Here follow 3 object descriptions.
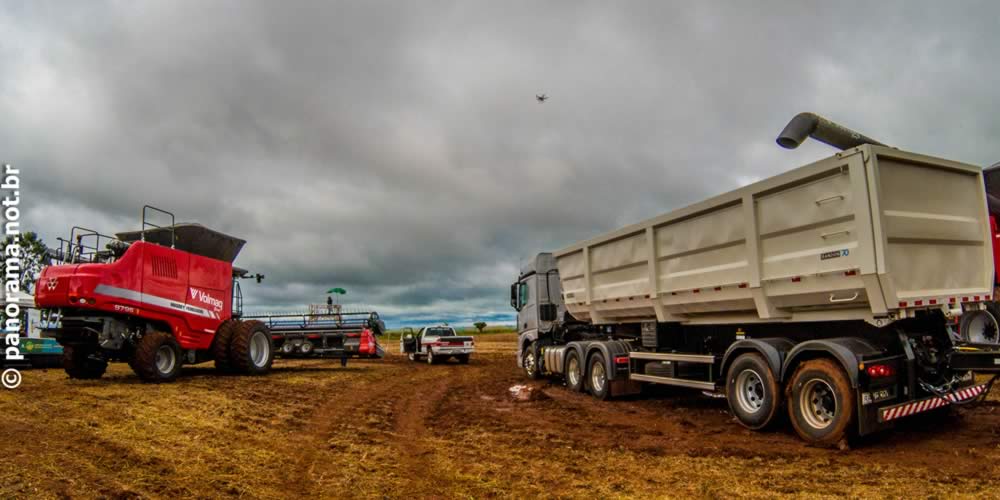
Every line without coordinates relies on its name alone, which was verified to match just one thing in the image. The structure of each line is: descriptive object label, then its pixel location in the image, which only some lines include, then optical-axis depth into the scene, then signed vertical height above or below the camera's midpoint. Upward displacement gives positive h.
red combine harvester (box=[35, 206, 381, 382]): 12.05 +0.61
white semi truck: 6.71 +0.28
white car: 23.77 -0.87
